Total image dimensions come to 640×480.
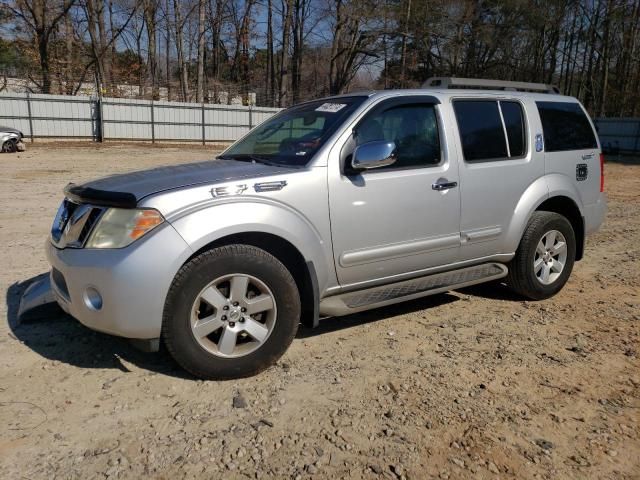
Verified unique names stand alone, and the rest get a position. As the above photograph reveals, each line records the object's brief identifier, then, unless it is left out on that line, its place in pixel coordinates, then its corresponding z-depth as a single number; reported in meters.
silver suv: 3.17
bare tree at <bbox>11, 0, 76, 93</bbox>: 33.81
